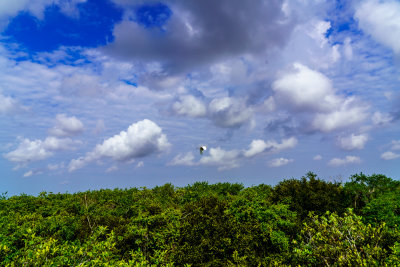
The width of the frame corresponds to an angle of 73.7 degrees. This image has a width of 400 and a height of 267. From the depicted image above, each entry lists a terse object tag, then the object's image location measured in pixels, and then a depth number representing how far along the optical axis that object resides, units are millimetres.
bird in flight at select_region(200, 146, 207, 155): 30497
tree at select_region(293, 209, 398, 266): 11531
